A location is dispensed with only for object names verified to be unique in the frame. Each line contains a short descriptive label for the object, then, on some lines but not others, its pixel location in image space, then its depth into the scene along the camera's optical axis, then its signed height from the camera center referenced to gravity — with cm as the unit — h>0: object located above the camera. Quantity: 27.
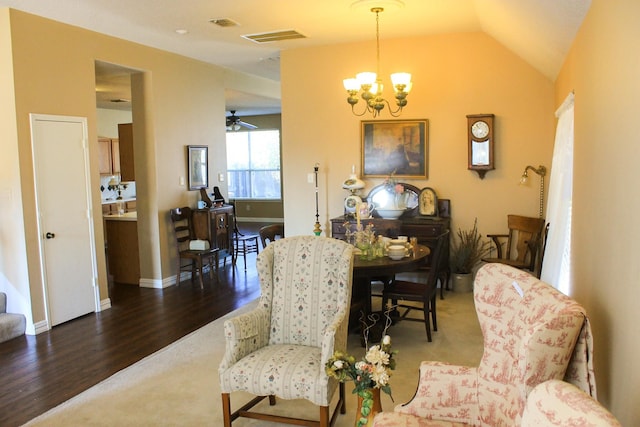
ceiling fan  1070 +94
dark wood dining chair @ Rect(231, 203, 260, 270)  735 -115
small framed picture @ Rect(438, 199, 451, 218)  579 -51
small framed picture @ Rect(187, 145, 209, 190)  673 +2
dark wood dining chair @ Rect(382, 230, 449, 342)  415 -105
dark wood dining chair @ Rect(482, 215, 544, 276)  517 -86
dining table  381 -80
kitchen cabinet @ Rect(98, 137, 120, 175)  941 +25
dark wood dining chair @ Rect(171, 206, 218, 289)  632 -104
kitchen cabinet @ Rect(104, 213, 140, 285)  650 -102
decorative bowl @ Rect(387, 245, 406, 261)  395 -69
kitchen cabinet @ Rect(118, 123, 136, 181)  651 +23
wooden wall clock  550 +23
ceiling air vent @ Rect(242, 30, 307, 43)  544 +142
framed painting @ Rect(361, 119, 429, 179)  584 +18
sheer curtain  352 -37
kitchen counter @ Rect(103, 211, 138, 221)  650 -62
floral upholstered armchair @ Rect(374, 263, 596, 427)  170 -72
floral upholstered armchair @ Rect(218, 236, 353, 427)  263 -92
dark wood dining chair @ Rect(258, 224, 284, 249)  480 -64
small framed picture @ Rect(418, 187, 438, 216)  577 -45
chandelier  454 +71
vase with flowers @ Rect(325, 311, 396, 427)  214 -90
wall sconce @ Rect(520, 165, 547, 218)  540 -15
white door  471 -44
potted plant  568 -106
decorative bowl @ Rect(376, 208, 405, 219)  570 -55
